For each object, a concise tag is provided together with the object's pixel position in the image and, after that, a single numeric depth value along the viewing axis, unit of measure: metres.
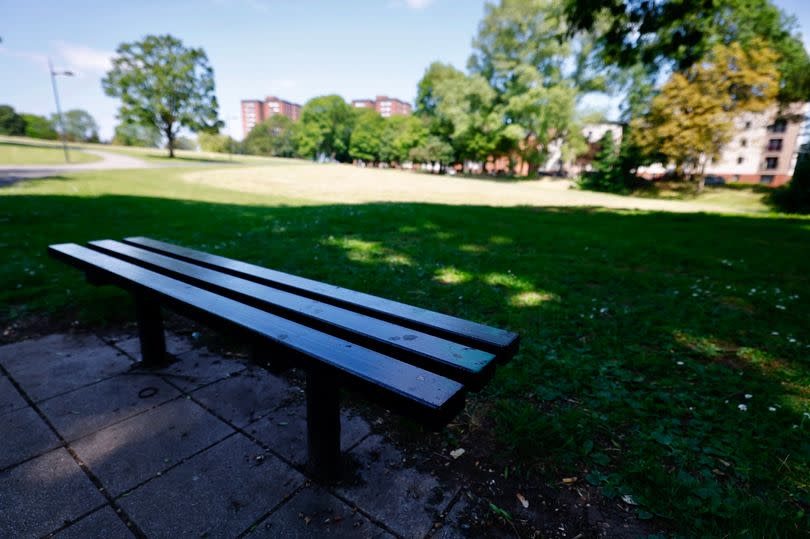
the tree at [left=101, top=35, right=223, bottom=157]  43.91
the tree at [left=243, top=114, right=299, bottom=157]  106.99
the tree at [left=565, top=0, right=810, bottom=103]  6.88
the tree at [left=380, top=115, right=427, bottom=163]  68.00
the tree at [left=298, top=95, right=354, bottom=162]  84.51
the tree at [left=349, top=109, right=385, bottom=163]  78.88
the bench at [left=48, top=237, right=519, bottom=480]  1.39
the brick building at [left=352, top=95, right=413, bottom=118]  185.49
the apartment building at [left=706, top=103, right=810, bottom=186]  55.19
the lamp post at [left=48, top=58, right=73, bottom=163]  27.00
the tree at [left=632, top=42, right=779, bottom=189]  26.47
